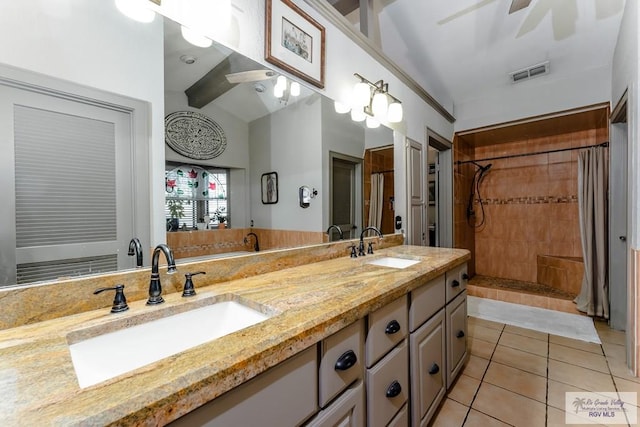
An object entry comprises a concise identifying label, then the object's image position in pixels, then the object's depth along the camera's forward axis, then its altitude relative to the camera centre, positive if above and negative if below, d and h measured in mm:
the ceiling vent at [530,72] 2802 +1415
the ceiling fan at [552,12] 2014 +1468
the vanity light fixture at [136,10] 957 +711
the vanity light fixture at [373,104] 1991 +817
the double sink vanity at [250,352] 477 -314
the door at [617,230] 2520 -190
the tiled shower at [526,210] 3449 +1
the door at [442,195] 3545 +200
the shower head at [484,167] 4226 +649
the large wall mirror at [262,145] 1094 +379
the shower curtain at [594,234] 2816 -251
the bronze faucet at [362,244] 1931 -227
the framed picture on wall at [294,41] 1401 +912
